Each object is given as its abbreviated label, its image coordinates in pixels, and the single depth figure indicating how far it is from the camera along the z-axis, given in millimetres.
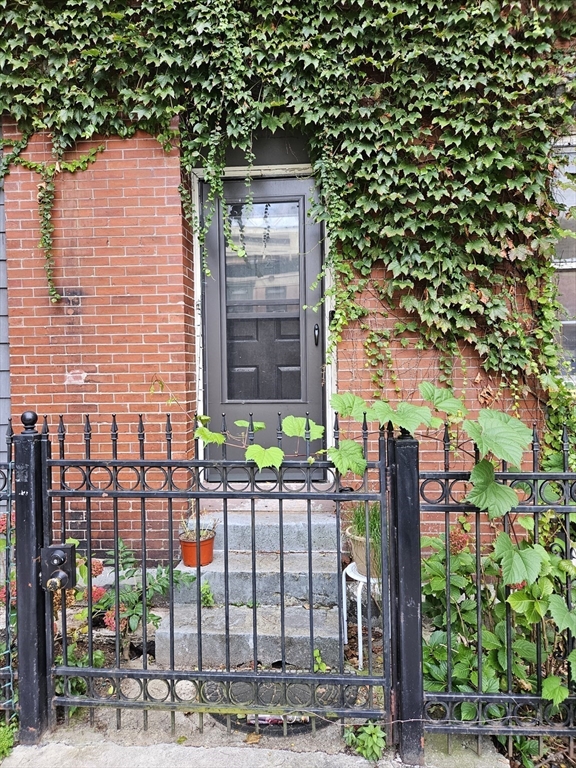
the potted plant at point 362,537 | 3027
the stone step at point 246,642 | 2867
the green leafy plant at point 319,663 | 2752
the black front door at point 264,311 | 4191
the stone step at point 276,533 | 3541
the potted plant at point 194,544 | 3279
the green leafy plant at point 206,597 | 3176
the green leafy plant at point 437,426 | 2100
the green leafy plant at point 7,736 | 2246
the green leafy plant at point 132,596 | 2967
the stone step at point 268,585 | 3242
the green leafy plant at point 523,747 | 2312
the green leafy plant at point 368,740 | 2209
